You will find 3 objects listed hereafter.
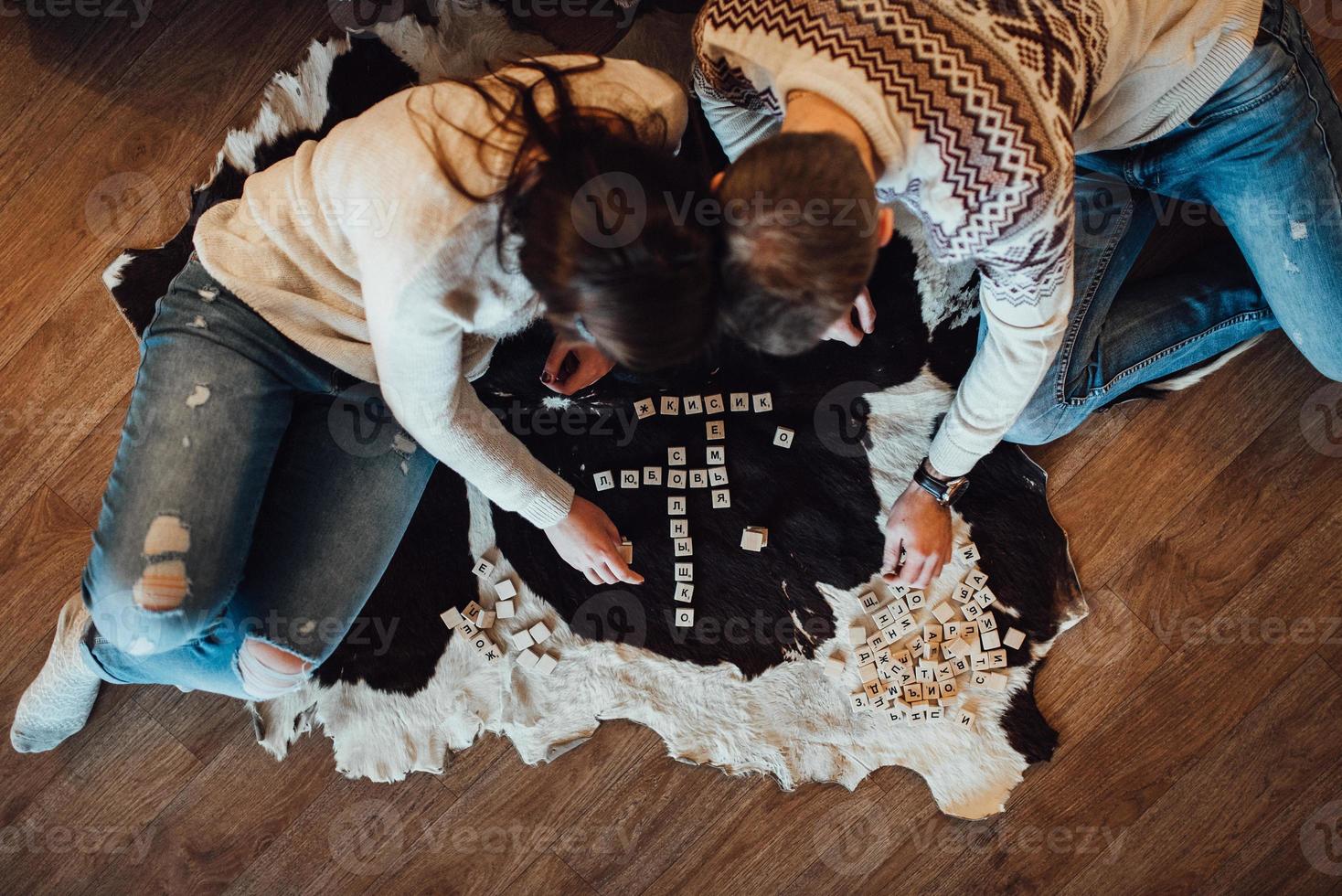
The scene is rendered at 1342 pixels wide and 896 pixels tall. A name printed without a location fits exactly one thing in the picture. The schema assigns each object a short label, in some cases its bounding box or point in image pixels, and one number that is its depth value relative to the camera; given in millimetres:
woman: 922
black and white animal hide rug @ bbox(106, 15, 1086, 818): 1688
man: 895
